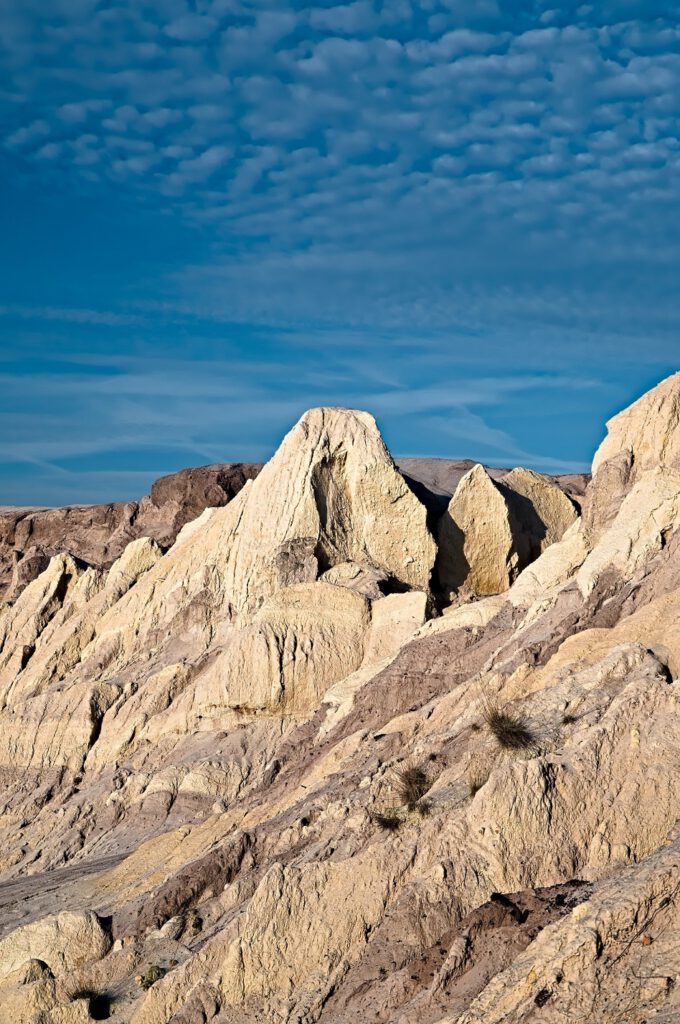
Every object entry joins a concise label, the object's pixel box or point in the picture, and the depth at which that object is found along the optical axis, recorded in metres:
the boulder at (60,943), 17.50
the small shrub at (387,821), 16.58
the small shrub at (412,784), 17.36
